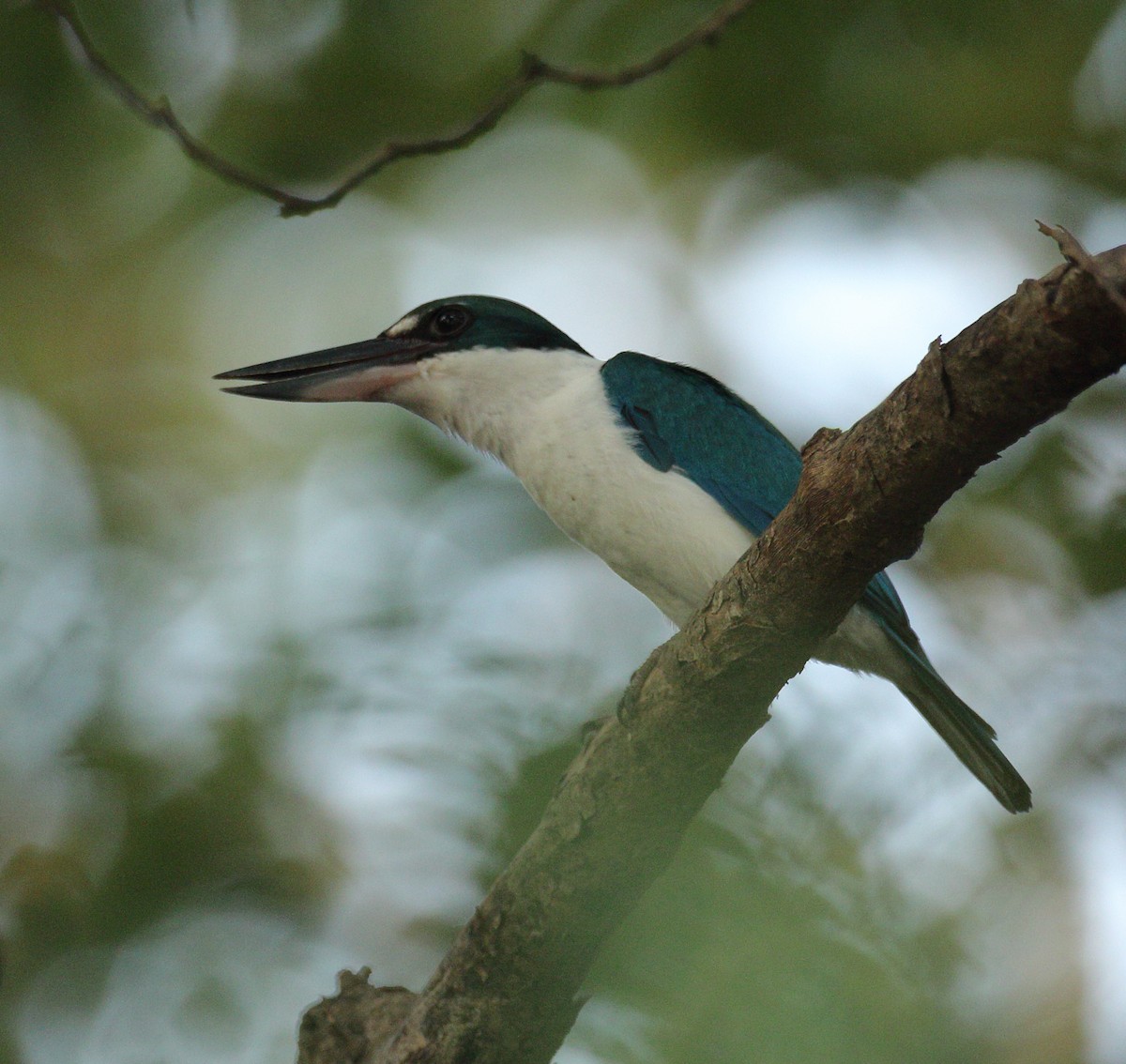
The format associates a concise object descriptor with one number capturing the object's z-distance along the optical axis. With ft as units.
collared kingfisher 20.51
